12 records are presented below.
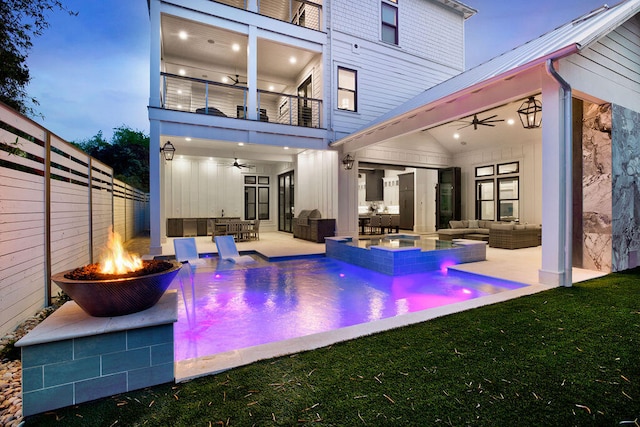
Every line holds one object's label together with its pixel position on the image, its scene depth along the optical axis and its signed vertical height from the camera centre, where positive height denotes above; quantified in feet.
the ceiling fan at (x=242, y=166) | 36.56 +5.94
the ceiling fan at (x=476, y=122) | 24.35 +7.16
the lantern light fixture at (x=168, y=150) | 25.50 +5.11
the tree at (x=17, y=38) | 18.20 +10.62
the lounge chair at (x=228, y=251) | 20.93 -2.75
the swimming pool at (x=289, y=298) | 9.67 -3.80
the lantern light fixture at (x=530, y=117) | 19.48 +6.02
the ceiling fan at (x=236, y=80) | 34.58 +15.46
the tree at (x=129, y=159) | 73.26 +12.79
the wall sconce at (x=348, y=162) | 28.55 +4.61
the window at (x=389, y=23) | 32.99 +20.42
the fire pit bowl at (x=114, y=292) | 5.61 -1.54
